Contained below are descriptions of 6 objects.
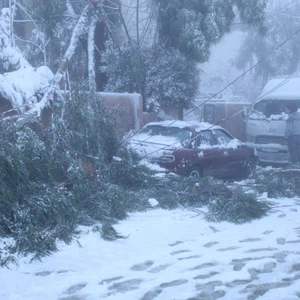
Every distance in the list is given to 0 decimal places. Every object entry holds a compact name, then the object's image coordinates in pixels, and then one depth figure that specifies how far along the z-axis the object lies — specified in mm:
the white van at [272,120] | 16172
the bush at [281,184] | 10406
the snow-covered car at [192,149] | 11547
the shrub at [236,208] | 8492
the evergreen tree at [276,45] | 34781
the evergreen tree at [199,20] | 16844
